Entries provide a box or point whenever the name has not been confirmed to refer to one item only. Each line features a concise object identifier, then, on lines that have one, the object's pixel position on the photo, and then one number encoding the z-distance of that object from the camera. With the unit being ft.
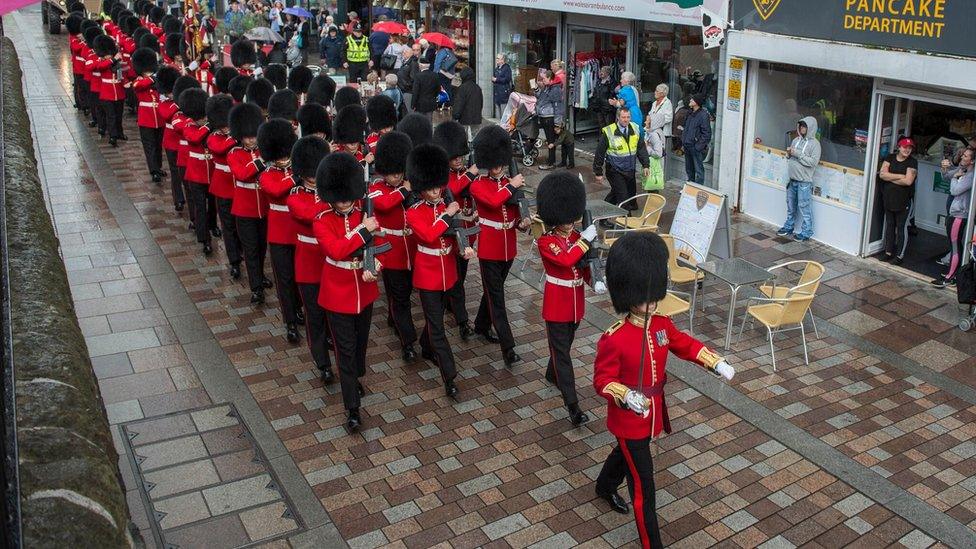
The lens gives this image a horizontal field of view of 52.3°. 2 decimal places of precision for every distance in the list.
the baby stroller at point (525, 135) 46.73
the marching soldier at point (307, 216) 22.66
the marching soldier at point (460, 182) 25.59
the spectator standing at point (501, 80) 53.36
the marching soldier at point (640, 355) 16.69
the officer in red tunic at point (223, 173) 29.94
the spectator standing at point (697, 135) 38.78
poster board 28.35
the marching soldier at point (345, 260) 21.16
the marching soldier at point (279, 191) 25.14
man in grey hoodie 34.17
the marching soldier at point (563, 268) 21.13
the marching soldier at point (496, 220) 24.34
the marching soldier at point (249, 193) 27.55
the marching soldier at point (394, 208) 24.36
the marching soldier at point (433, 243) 22.77
